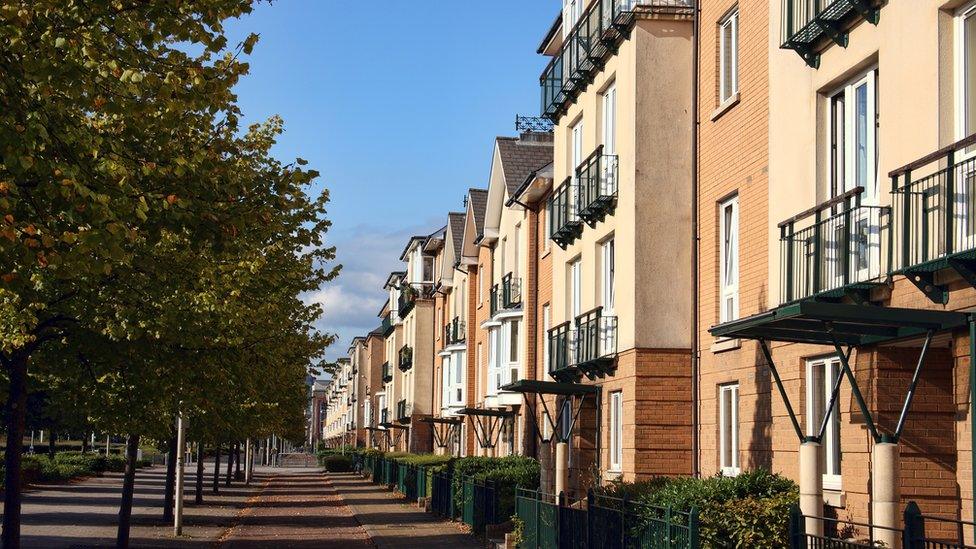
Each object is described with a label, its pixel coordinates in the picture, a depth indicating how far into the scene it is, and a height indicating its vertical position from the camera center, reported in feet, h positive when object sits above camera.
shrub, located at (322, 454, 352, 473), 257.55 -14.26
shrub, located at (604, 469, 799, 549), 37.83 -3.29
